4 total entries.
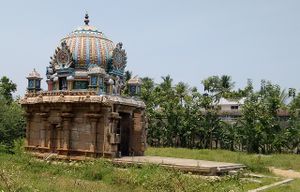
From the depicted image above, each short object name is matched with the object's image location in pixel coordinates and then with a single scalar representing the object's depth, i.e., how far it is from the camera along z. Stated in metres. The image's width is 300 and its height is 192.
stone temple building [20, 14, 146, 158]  17.25
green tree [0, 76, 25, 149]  25.34
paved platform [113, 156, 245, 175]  14.41
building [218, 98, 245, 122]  53.84
